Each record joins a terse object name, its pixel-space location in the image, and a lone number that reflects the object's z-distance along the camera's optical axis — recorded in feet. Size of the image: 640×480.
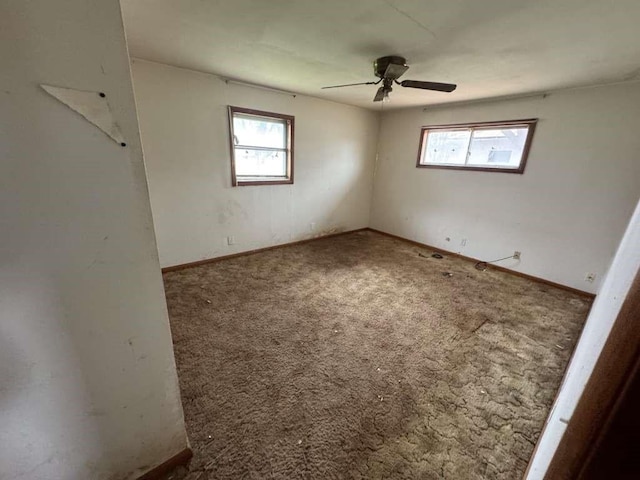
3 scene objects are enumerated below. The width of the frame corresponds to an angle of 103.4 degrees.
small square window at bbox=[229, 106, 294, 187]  11.00
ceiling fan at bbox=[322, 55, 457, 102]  7.28
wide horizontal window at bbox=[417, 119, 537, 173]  10.66
